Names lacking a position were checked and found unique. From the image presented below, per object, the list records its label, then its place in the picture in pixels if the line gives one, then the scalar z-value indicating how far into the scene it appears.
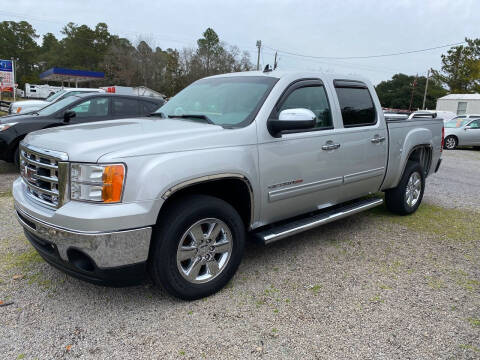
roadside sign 21.41
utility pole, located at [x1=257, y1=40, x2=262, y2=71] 43.09
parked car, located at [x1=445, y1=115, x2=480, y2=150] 16.77
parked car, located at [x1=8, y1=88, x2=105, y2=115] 12.12
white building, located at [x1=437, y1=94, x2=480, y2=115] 36.47
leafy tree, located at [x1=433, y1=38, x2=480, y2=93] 49.12
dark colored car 6.98
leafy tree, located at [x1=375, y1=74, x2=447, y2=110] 65.38
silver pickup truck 2.51
